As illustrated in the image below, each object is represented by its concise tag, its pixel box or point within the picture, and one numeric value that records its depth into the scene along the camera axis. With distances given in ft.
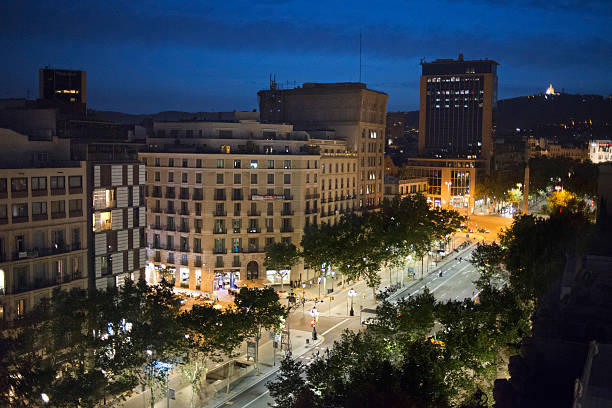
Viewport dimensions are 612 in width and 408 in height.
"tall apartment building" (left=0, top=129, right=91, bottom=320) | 180.86
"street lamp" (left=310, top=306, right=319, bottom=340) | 214.90
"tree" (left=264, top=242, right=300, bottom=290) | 280.10
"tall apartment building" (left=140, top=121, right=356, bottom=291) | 290.15
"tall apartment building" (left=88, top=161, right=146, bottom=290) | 207.82
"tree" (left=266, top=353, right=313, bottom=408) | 125.70
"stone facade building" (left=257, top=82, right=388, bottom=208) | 387.55
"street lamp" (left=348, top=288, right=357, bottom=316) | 245.24
